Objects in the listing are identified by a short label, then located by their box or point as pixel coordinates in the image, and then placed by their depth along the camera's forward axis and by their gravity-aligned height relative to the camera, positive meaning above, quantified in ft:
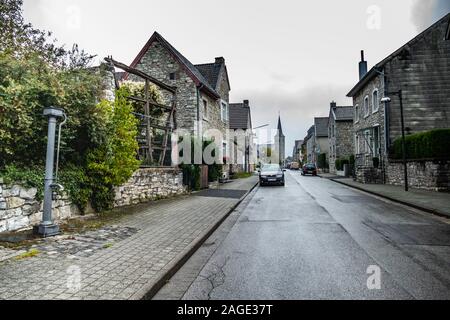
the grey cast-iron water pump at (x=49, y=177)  17.53 -0.43
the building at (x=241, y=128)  123.95 +19.24
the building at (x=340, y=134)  125.49 +17.07
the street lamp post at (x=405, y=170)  46.16 +0.10
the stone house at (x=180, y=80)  60.44 +19.54
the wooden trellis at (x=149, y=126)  36.52 +6.20
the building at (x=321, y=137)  169.27 +20.43
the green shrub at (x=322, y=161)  152.94 +5.39
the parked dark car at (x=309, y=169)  117.29 +0.56
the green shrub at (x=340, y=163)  104.55 +3.11
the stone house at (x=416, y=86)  62.75 +19.11
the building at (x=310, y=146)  204.71 +18.68
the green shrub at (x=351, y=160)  94.83 +3.74
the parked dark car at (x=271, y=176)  65.31 -1.22
